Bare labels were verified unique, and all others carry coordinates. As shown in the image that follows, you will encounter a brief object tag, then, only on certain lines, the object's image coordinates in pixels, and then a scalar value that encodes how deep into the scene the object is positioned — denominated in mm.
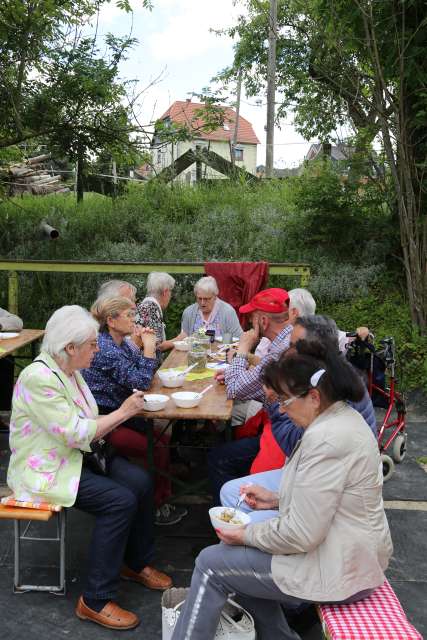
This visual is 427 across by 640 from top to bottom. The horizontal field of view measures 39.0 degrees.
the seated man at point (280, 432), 2592
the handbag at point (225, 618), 2188
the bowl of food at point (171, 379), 3507
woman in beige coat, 1910
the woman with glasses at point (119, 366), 3287
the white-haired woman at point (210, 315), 5113
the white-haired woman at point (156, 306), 4777
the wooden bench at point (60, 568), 2902
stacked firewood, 10191
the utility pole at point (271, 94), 13266
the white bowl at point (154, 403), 3072
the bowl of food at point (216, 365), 3979
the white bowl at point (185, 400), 3150
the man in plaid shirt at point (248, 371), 3246
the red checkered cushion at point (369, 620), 1901
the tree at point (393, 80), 6203
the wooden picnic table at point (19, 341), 4443
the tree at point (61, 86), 7156
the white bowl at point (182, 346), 4676
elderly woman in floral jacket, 2643
